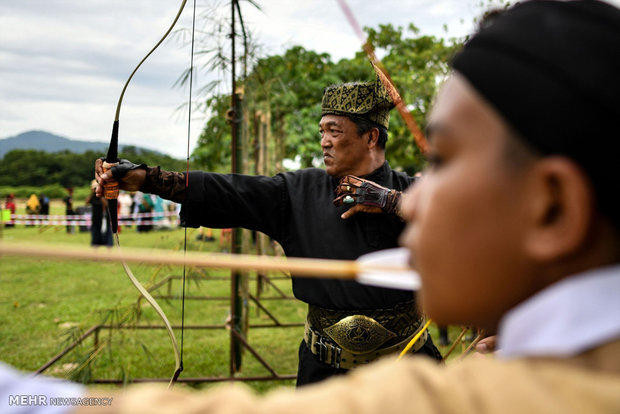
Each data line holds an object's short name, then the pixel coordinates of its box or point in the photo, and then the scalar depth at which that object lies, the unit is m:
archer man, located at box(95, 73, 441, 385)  1.92
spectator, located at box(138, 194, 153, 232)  16.17
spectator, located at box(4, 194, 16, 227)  12.64
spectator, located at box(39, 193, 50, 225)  13.61
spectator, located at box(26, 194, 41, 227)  14.45
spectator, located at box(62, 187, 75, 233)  14.20
